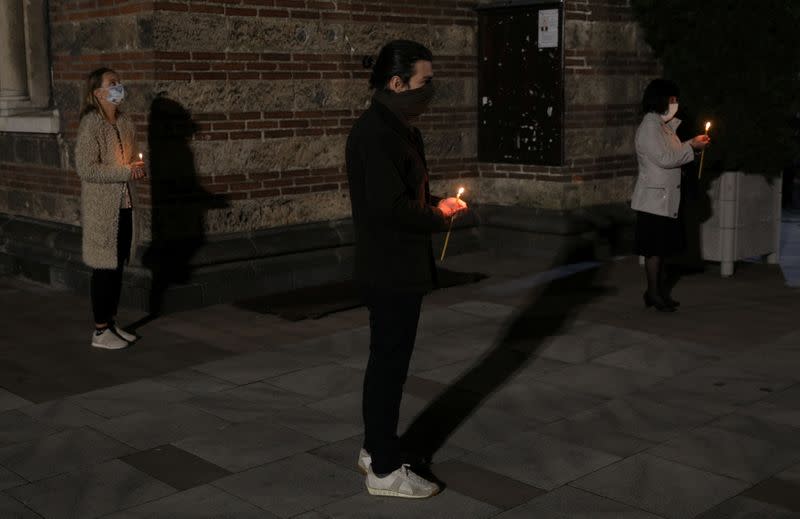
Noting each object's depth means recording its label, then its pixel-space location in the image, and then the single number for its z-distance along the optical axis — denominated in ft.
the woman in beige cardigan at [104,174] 24.11
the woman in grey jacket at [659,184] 26.96
